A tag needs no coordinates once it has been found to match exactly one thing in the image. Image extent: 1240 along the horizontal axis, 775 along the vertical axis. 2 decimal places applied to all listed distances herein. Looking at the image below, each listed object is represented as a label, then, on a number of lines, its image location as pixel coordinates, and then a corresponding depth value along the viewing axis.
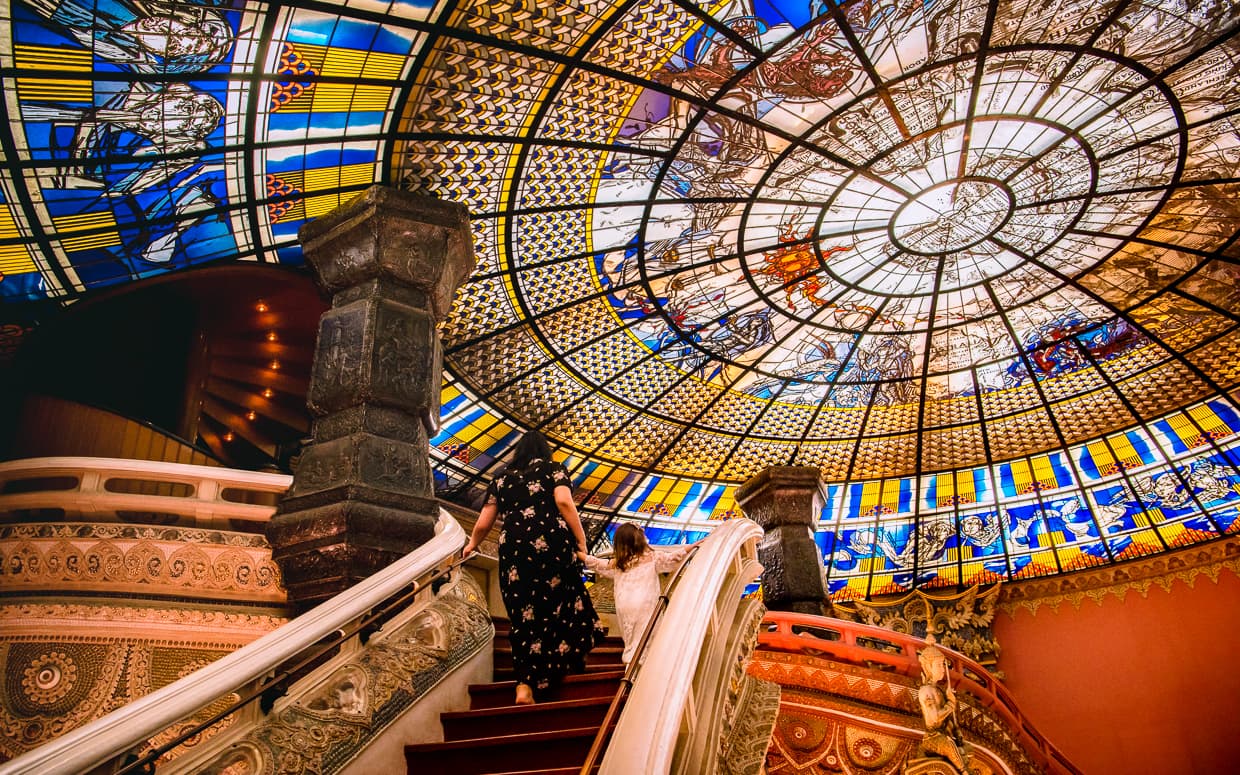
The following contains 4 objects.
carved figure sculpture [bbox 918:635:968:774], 7.25
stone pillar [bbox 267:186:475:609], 3.79
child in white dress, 4.18
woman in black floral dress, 3.63
